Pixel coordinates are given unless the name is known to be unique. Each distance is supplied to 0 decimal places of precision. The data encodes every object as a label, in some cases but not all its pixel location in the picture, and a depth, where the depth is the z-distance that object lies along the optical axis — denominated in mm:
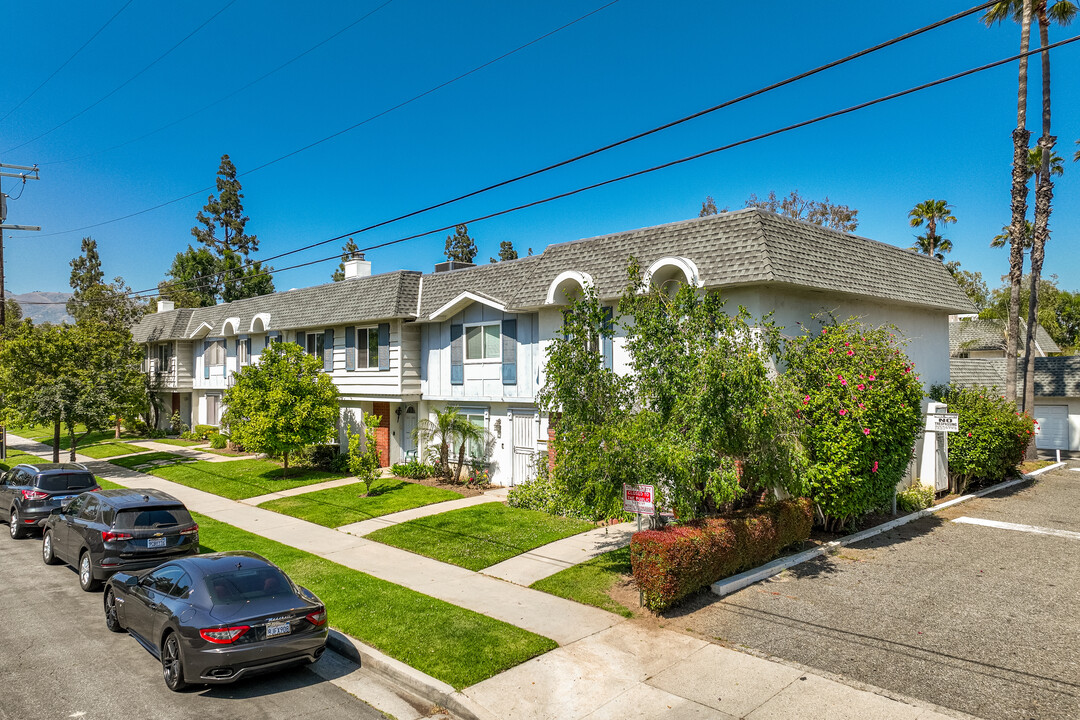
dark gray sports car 7391
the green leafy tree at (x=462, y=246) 80562
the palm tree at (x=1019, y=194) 22344
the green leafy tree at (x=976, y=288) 56638
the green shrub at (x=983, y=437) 17703
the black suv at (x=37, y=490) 15266
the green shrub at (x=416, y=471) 21328
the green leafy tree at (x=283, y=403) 21359
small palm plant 20453
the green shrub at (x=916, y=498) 15867
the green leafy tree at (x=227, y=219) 56844
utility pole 27172
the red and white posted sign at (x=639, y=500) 10398
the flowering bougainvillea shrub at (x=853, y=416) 12367
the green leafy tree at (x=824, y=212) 43438
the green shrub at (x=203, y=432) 32656
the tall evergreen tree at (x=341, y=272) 68875
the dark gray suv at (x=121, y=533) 11266
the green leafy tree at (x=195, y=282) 54906
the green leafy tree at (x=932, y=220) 37875
